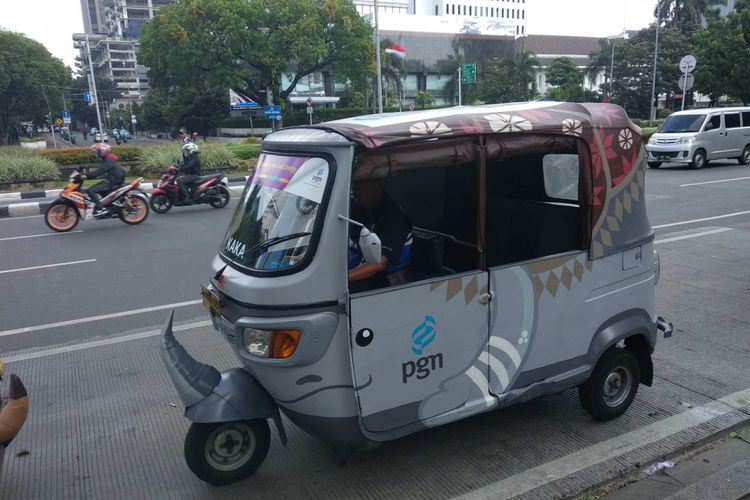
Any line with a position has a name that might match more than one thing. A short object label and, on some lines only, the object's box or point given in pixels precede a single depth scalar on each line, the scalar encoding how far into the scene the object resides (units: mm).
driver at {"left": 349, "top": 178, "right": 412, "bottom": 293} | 3018
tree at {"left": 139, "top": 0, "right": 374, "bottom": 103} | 38781
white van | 17719
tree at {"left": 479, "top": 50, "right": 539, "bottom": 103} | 56625
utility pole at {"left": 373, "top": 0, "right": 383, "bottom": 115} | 27727
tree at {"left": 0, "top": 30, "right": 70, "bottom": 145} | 46844
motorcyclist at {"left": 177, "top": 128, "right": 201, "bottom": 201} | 12719
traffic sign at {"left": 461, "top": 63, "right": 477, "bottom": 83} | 36925
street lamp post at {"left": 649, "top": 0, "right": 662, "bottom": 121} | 42125
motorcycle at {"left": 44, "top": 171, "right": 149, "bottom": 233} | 10984
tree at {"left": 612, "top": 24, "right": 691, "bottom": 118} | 47500
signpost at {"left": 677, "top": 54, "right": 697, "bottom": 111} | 20361
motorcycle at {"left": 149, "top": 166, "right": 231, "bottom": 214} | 12672
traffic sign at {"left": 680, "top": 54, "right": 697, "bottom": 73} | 20320
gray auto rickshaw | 2746
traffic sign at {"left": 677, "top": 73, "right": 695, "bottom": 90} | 20531
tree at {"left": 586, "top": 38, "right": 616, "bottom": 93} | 55375
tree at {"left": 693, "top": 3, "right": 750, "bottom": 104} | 26984
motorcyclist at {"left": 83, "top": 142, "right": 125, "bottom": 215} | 11273
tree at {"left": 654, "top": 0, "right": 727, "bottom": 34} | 56031
